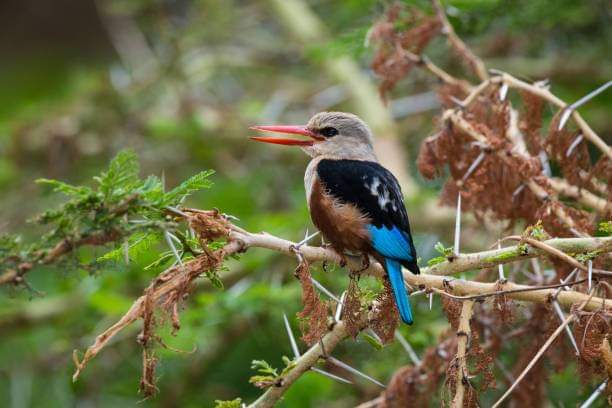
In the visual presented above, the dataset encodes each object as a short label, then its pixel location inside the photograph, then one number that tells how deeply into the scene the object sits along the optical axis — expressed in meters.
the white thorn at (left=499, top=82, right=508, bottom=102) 6.90
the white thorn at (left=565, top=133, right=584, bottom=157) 6.69
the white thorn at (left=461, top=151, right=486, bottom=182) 6.74
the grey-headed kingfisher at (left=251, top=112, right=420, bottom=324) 6.26
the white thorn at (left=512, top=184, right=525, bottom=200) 6.78
